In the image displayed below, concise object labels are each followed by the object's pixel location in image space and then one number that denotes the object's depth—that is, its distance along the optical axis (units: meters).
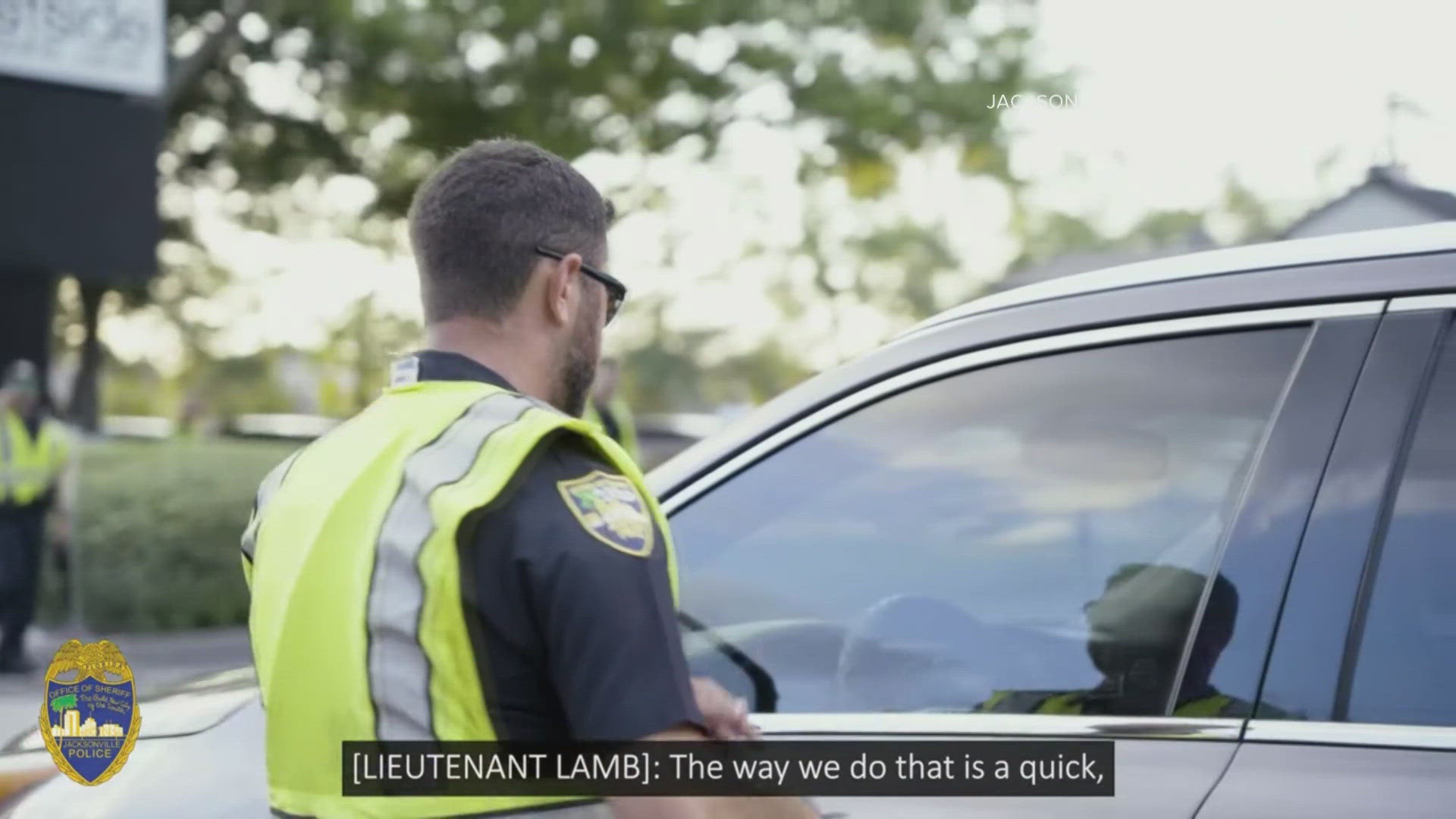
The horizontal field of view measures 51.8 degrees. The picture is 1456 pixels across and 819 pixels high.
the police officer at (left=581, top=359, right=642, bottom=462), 9.50
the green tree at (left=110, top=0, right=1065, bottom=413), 12.11
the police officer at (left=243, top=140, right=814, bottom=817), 1.36
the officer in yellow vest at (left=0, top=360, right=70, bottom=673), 9.07
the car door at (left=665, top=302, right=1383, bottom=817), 1.82
